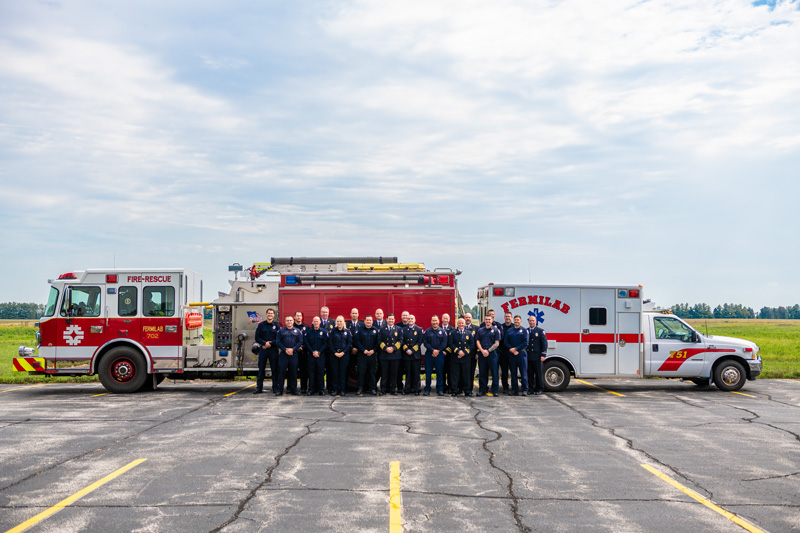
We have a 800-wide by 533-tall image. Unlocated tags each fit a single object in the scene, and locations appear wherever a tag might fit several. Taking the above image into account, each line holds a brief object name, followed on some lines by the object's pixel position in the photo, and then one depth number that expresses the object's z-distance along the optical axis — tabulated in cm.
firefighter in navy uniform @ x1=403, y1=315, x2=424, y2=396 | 1556
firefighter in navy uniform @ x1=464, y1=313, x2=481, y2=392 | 1562
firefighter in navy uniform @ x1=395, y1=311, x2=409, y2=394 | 1570
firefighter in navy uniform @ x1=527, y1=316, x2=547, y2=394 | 1560
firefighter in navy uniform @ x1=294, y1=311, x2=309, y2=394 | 1570
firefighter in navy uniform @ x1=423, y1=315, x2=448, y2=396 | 1550
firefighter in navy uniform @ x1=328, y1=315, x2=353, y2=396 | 1538
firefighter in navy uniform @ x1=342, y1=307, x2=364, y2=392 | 1580
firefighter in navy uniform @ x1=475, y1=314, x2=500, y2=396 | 1552
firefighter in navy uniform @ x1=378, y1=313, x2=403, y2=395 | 1548
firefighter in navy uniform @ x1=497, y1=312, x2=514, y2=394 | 1584
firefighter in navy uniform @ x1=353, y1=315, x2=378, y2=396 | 1552
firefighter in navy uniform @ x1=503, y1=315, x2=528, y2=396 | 1554
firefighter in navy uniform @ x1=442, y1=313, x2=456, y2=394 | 1559
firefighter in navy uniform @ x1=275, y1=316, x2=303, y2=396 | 1530
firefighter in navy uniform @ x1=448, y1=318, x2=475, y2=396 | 1536
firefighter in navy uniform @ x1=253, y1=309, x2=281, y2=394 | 1555
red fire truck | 1591
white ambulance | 1641
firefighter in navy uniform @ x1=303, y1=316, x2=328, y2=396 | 1543
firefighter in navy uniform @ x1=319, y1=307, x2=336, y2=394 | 1564
